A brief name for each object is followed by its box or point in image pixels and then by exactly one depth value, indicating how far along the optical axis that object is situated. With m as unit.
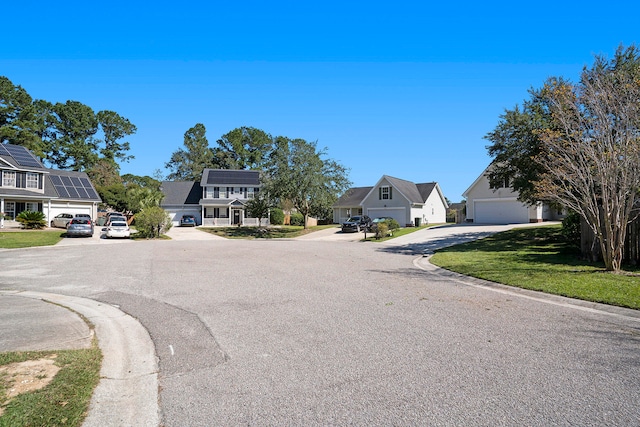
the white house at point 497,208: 37.91
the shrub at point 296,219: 56.38
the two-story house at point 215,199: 53.31
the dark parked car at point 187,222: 50.88
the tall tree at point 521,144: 20.17
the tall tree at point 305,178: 38.72
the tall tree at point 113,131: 73.10
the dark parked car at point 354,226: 39.03
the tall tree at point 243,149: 81.31
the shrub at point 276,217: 54.69
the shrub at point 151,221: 32.62
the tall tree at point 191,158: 78.56
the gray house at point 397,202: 45.34
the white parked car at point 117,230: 32.50
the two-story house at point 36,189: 37.84
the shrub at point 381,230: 31.09
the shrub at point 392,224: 38.25
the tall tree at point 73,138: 66.25
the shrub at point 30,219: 35.00
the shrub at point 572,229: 17.44
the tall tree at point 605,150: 10.83
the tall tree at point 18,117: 55.81
